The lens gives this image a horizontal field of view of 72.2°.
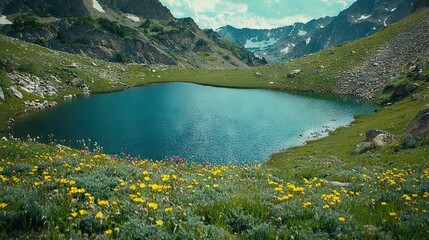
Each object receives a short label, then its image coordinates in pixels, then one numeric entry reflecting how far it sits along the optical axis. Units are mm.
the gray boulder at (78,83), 91250
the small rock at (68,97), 80125
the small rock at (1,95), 58778
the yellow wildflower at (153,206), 6504
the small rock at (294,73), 124856
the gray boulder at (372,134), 36703
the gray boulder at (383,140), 31898
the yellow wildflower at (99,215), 6042
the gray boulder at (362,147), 33794
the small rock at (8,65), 70562
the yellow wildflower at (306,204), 8126
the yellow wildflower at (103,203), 6366
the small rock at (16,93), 63938
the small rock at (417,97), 57825
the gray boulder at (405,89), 66062
